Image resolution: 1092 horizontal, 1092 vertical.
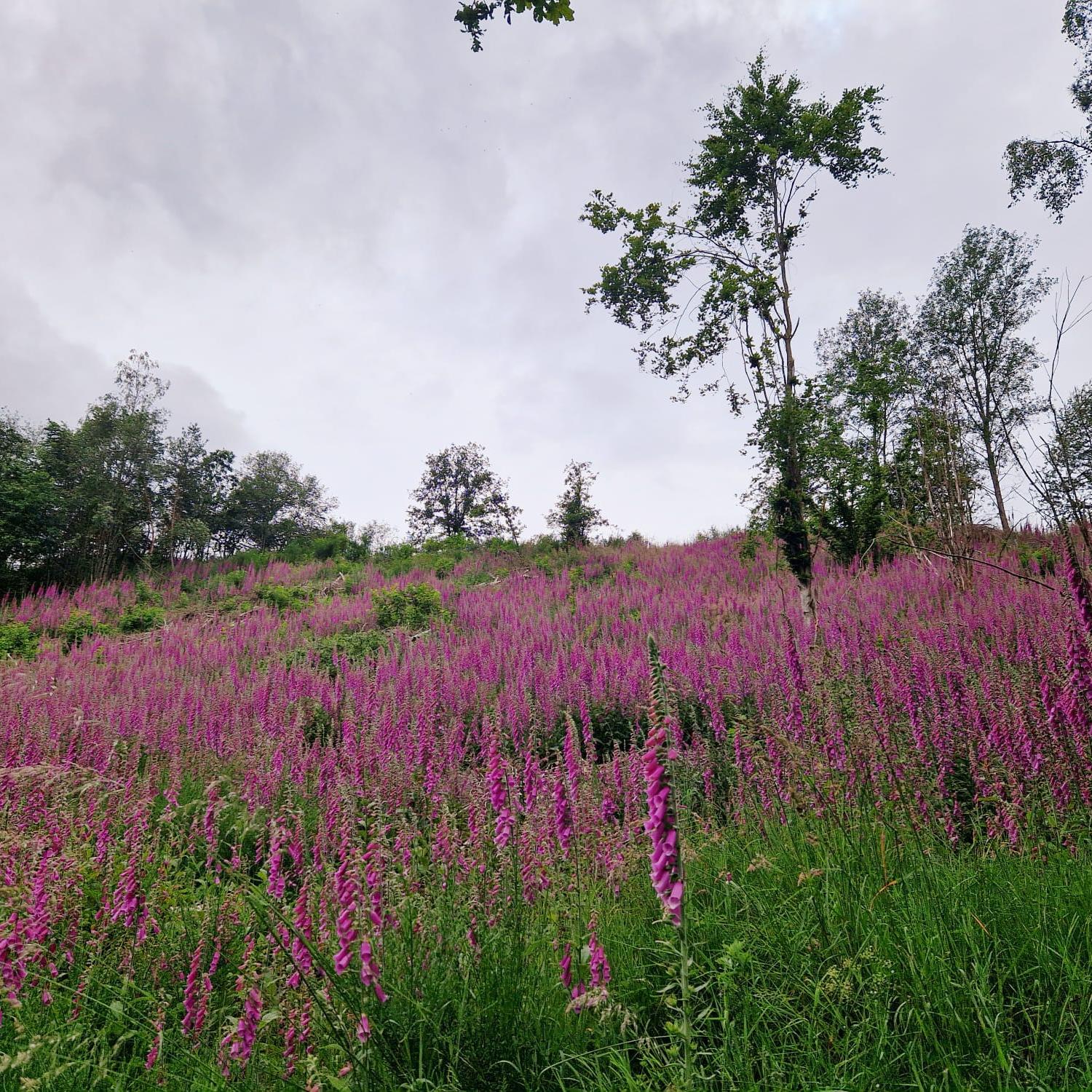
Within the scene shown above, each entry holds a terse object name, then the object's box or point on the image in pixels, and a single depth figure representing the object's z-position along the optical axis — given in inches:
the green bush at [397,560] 743.7
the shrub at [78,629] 526.7
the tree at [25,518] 818.2
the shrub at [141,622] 566.9
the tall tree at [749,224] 360.5
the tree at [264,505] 1739.7
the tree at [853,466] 326.3
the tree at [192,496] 1030.4
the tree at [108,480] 926.4
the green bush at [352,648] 354.6
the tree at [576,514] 884.6
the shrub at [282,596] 603.5
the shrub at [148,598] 663.8
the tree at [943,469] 335.3
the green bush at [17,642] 482.0
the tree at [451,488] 1785.2
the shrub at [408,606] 469.1
